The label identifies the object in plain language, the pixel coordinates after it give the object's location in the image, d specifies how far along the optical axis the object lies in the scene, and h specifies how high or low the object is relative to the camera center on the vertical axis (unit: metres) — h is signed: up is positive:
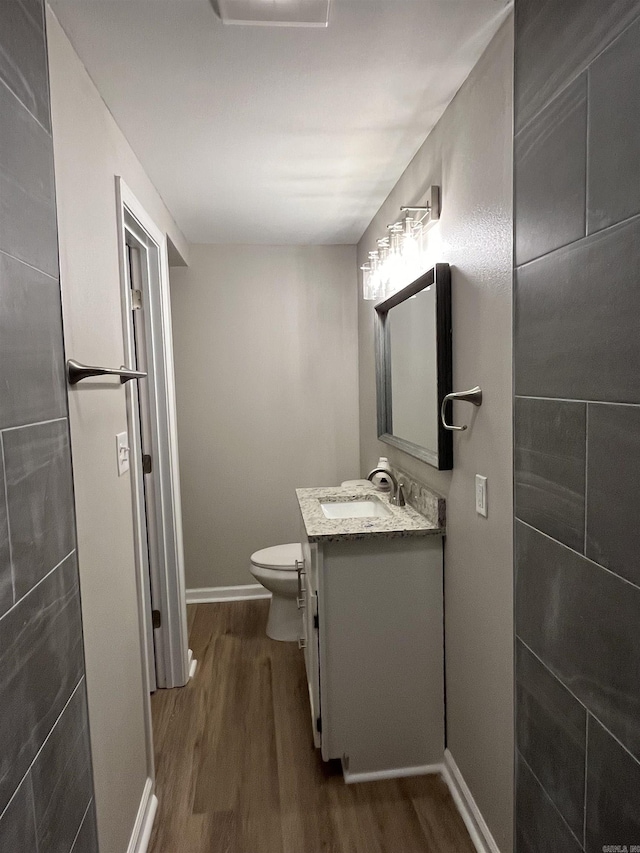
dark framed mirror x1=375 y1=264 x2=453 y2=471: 1.80 +0.07
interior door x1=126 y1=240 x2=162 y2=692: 2.38 -0.26
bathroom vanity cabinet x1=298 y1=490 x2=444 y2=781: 1.89 -0.96
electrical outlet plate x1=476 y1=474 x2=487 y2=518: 1.55 -0.33
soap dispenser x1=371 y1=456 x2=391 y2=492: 2.56 -0.47
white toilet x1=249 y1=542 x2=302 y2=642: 2.82 -1.03
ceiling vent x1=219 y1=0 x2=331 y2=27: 1.20 +0.84
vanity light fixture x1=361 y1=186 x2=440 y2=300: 1.94 +0.52
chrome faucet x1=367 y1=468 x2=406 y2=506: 2.28 -0.47
